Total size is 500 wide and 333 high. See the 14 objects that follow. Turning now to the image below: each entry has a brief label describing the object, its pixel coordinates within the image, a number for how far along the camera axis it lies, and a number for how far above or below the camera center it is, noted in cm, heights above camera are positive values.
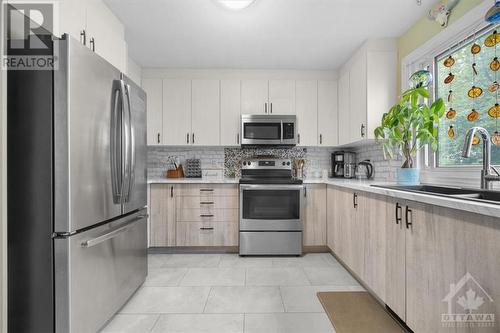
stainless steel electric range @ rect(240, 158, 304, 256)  337 -60
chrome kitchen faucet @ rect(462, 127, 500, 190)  159 +7
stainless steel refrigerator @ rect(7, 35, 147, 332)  140 -14
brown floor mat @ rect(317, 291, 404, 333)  184 -106
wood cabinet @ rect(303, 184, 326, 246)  347 -69
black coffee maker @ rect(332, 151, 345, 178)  397 +3
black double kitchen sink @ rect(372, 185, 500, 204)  156 -16
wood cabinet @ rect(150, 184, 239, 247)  347 -64
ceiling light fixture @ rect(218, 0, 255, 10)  221 +129
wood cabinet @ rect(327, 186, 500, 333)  112 -48
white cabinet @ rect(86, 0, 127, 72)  209 +110
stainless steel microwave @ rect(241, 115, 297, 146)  373 +50
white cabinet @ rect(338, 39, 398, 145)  295 +90
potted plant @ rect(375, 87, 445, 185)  206 +31
